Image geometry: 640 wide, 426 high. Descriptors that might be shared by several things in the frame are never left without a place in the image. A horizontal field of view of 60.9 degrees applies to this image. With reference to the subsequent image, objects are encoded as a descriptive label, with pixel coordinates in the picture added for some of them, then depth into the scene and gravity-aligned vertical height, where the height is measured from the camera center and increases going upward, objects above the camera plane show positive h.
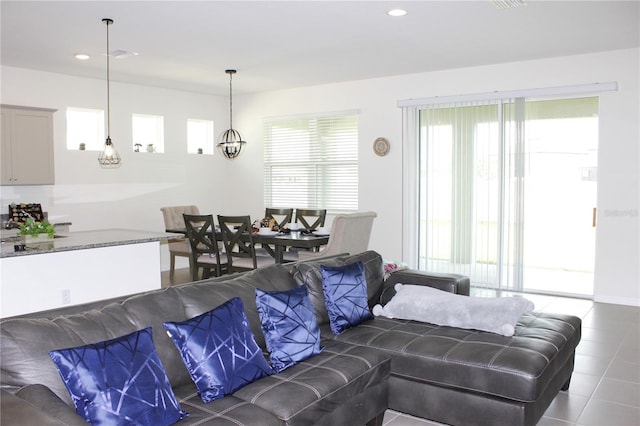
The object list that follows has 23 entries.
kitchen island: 3.86 -0.59
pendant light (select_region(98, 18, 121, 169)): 4.69 +0.39
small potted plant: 4.41 -0.32
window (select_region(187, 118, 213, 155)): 8.67 +0.90
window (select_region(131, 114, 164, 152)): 7.87 +0.89
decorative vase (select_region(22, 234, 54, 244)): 4.37 -0.37
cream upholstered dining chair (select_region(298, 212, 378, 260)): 5.57 -0.44
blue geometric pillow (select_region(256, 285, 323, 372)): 2.67 -0.69
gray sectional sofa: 1.94 -0.84
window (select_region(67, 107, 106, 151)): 7.16 +0.86
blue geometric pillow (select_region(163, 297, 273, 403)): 2.27 -0.69
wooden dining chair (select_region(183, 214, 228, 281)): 6.10 -0.61
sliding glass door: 6.50 +0.03
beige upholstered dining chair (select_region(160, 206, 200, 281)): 6.98 -0.46
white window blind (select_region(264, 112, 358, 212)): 7.86 +0.46
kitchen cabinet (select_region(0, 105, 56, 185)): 6.10 +0.53
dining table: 5.59 -0.49
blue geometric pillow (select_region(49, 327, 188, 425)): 1.85 -0.67
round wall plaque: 7.39 +0.62
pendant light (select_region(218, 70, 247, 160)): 6.95 +0.60
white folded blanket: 3.23 -0.73
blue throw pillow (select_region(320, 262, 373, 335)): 3.32 -0.65
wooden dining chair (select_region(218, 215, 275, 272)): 5.84 -0.58
